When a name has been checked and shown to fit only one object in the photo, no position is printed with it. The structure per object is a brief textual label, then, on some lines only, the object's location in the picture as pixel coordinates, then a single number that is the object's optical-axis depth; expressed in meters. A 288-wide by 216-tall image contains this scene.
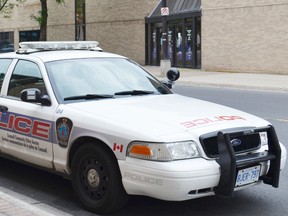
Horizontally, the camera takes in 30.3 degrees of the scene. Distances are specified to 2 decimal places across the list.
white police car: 4.61
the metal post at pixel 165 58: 23.73
